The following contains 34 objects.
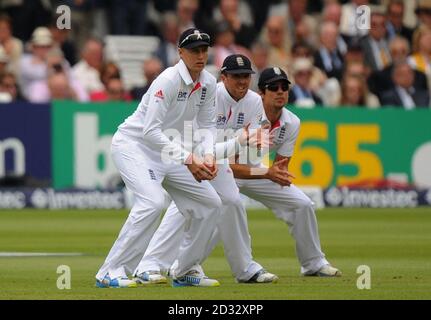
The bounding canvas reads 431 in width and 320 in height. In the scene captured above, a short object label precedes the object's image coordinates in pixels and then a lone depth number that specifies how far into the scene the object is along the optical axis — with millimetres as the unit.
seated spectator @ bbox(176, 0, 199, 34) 21234
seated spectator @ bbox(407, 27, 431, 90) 21141
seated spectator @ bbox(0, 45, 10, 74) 19502
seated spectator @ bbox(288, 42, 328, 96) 20750
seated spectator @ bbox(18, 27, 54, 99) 19969
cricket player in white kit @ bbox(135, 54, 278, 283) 10547
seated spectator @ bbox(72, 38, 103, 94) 20172
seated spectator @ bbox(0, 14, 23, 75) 20109
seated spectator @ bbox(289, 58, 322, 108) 20219
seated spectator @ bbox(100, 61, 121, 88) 20156
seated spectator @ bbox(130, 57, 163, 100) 20094
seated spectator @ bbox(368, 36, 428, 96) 20797
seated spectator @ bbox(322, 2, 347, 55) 21156
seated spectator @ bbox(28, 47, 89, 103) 19797
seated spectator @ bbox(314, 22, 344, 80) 21016
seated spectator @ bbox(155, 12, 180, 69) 20812
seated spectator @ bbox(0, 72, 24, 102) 19531
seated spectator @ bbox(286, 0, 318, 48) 21734
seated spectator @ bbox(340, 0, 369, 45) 21016
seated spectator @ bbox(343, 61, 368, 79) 20641
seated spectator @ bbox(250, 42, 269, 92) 20719
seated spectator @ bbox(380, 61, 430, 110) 20625
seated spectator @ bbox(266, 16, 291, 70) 21219
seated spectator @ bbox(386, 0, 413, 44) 21500
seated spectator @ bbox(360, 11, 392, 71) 21000
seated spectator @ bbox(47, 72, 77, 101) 19688
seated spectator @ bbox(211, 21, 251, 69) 20938
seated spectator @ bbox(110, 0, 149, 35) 21594
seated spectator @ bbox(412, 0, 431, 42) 22141
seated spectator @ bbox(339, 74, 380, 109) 20422
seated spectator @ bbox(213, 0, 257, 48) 21469
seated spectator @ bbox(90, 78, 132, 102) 19969
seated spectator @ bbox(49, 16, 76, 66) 20672
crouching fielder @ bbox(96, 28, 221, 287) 10016
